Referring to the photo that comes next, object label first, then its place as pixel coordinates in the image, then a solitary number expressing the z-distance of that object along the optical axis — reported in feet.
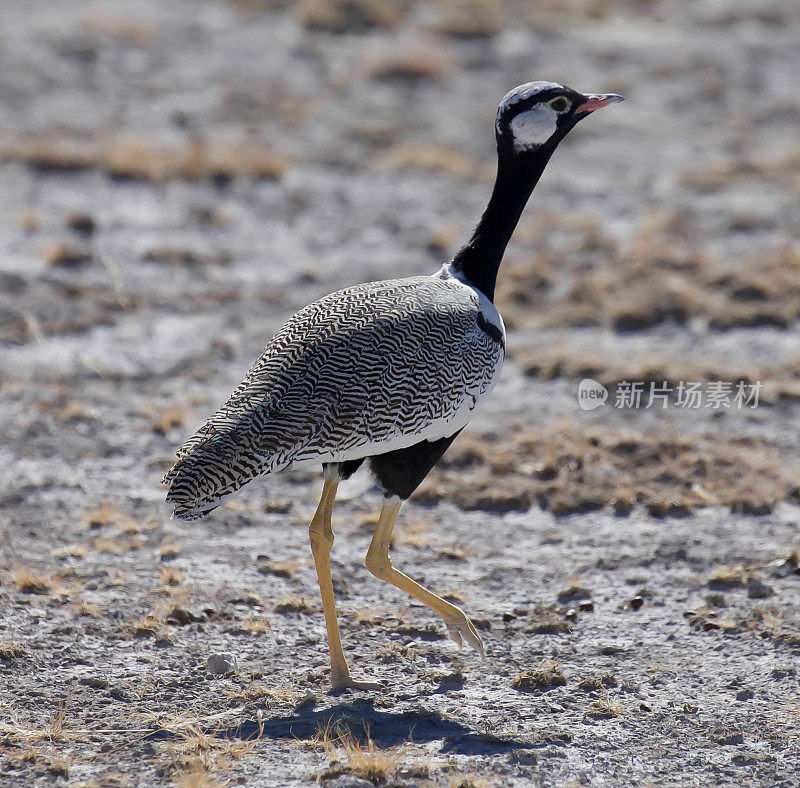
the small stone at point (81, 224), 69.87
